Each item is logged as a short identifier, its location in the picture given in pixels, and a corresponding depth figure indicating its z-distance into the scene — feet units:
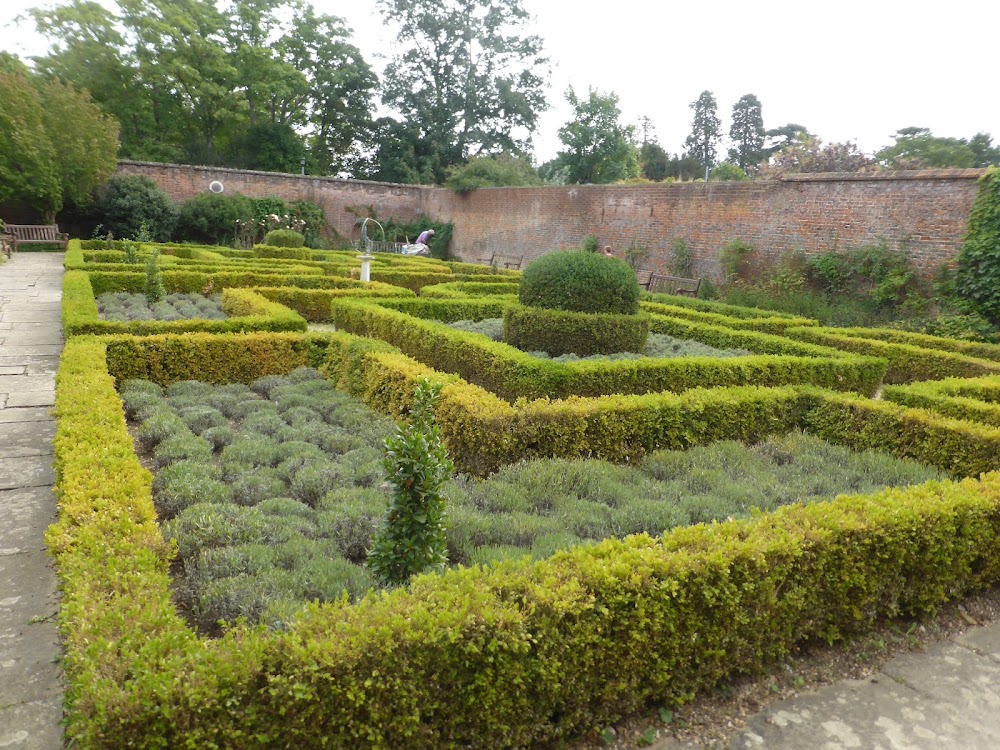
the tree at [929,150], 89.61
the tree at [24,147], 67.92
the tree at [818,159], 60.39
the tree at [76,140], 72.38
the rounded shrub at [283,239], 66.85
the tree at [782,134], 158.51
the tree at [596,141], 107.24
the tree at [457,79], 122.93
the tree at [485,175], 91.81
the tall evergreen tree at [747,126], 176.96
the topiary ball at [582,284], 27.12
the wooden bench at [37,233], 72.38
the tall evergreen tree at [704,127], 186.91
